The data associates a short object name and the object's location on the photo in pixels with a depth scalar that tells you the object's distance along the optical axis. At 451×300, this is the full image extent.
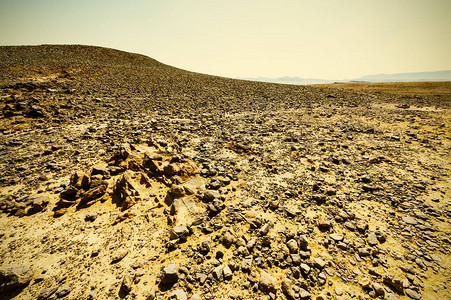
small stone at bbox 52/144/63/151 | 7.68
